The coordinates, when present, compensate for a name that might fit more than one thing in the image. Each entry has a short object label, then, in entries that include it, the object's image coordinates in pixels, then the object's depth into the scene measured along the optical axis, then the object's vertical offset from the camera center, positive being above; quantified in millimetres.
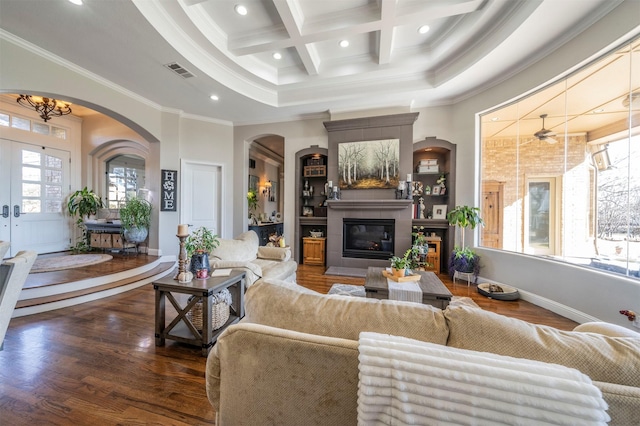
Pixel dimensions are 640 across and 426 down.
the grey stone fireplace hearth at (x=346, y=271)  4363 -1157
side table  1968 -871
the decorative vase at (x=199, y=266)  2227 -526
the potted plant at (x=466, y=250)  3811 -619
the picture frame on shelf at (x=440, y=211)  4754 +44
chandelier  4276 +2013
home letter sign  4863 +442
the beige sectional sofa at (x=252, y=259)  2695 -610
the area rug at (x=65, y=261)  3592 -897
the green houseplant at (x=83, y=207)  5375 +82
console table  5047 -579
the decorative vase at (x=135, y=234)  4676 -482
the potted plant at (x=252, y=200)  6207 +330
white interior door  5207 +376
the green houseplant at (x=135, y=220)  4652 -184
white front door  4613 +293
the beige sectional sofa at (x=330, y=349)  684 -441
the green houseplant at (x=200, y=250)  2238 -391
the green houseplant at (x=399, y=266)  2665 -627
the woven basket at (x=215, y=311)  2168 -949
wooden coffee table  2273 -773
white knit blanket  585 -477
